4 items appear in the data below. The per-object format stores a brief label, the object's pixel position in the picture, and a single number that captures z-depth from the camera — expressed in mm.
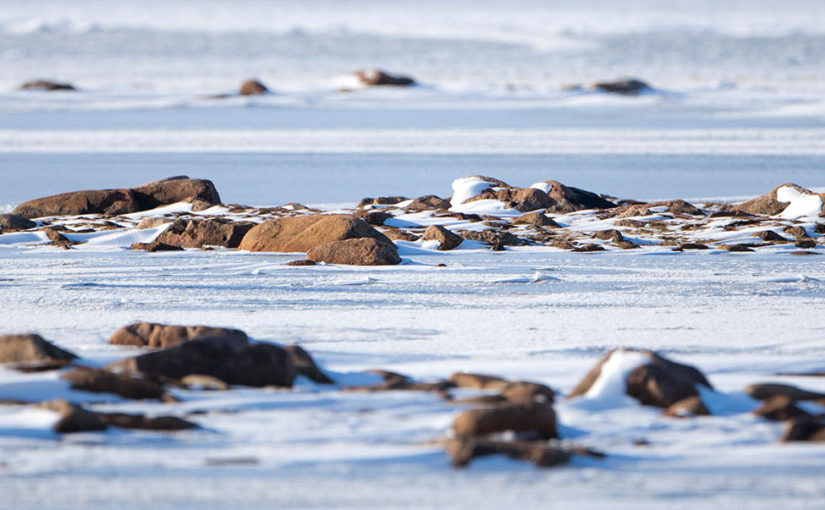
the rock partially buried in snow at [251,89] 46031
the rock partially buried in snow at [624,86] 47303
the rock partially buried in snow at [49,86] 49344
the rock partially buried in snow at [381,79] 49875
